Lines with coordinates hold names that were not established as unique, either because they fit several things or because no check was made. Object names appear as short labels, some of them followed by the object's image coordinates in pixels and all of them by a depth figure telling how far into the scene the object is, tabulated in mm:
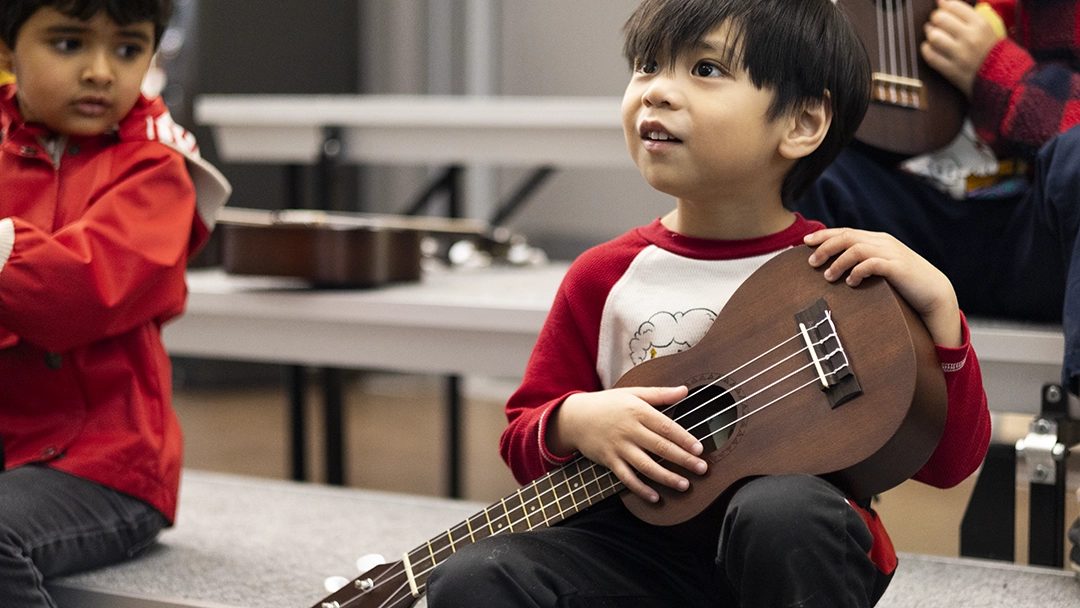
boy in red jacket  1864
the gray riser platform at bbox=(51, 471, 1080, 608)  1877
